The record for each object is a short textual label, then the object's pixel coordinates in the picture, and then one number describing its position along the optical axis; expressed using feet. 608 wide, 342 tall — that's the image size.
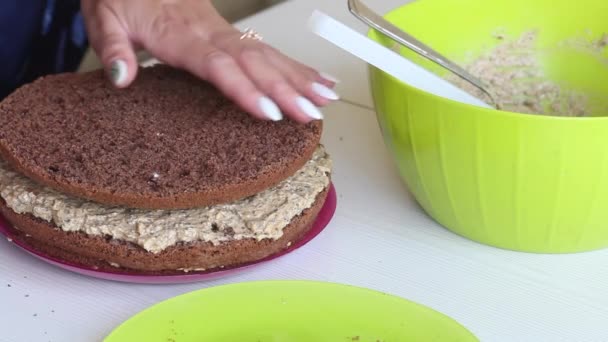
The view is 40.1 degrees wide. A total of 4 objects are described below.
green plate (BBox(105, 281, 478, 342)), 2.03
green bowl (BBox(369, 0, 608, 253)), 2.10
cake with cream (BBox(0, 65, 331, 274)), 2.20
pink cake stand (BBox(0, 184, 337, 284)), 2.22
